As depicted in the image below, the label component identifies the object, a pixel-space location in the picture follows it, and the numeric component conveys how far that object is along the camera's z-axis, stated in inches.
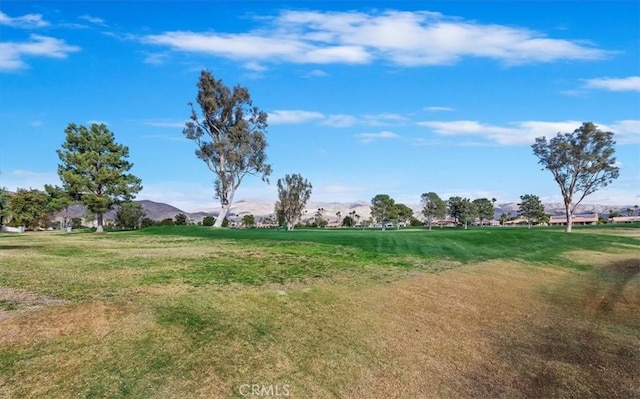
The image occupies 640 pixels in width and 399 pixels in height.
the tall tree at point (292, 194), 4116.6
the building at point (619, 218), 6633.9
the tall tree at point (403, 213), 4763.3
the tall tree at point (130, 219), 3311.8
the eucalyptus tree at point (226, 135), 2154.3
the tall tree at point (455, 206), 4840.1
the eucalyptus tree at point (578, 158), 2060.8
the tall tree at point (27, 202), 1128.8
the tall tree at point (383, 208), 4658.0
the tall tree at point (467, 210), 4840.1
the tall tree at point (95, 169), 1769.2
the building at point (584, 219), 6873.5
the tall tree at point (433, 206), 4854.8
